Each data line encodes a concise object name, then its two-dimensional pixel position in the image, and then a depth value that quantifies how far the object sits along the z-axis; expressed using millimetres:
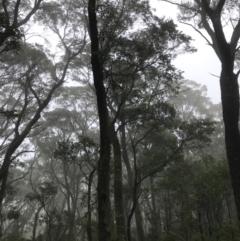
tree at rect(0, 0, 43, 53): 6304
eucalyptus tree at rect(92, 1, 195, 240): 7121
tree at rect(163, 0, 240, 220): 6262
